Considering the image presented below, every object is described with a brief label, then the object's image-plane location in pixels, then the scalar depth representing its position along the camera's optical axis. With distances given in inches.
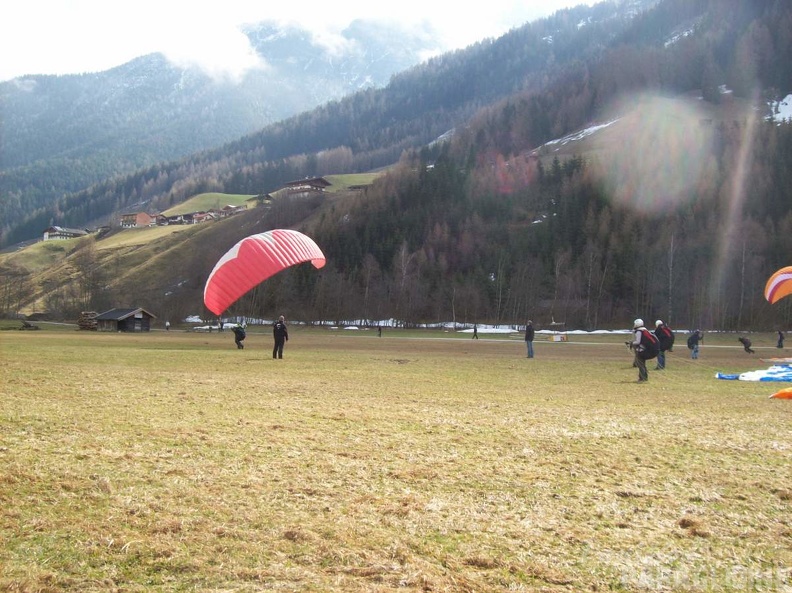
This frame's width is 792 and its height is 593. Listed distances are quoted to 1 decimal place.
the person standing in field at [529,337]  1162.0
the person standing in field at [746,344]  1248.2
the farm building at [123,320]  3014.3
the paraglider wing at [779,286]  1091.9
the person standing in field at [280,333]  1007.0
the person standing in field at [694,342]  1159.0
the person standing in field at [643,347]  716.7
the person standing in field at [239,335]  1328.4
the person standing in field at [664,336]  872.3
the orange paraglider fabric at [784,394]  568.6
